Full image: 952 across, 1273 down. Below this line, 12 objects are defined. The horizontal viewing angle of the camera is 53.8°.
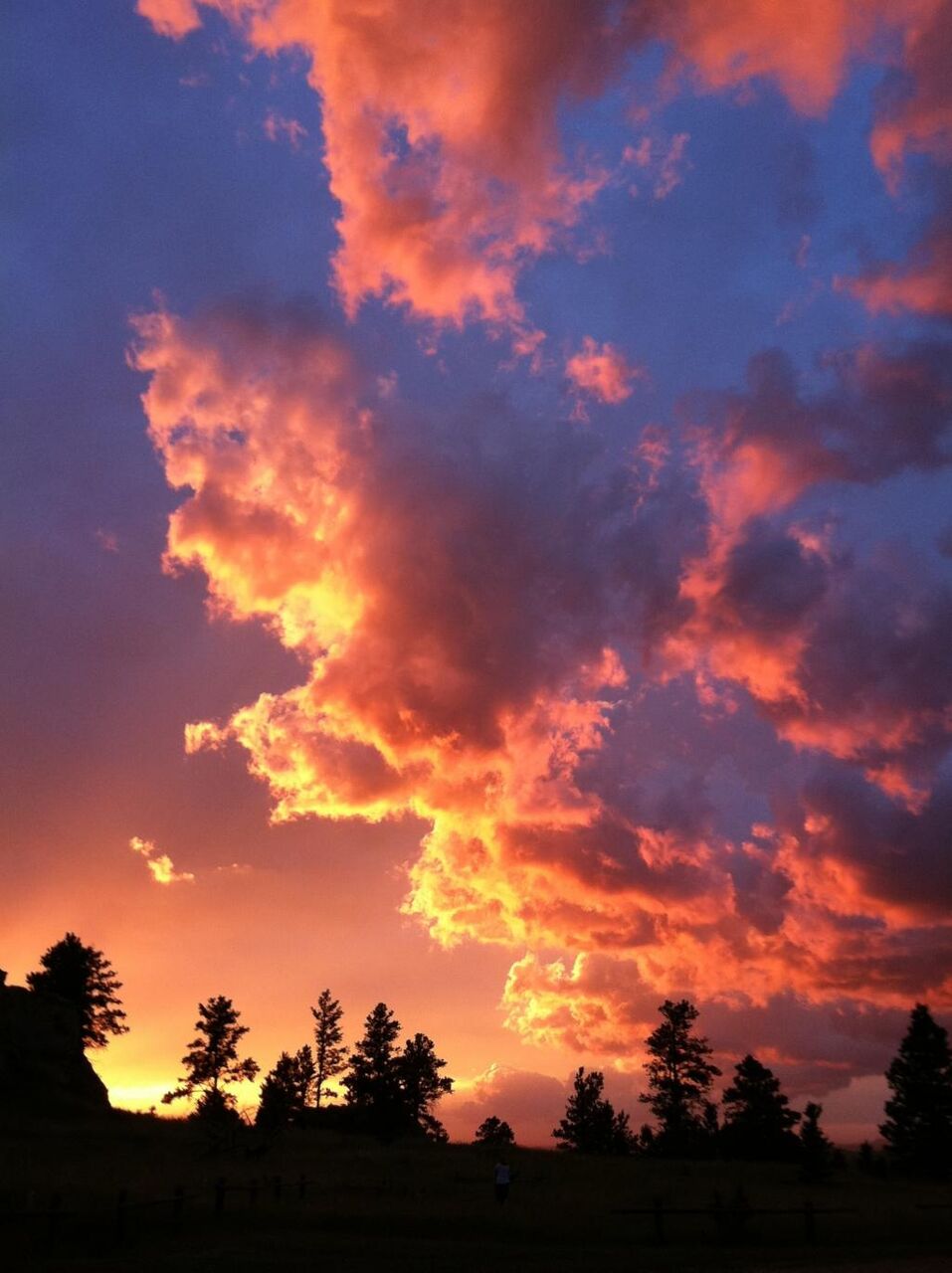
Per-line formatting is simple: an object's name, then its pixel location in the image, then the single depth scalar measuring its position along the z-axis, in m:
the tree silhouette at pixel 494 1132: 103.25
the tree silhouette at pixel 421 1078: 88.12
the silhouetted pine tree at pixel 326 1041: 101.44
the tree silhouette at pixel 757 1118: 73.69
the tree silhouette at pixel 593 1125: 94.81
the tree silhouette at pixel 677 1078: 81.44
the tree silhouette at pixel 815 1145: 58.24
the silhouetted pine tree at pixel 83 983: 85.94
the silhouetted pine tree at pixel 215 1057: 75.25
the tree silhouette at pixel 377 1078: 76.69
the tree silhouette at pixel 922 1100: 73.38
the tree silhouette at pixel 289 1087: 84.19
